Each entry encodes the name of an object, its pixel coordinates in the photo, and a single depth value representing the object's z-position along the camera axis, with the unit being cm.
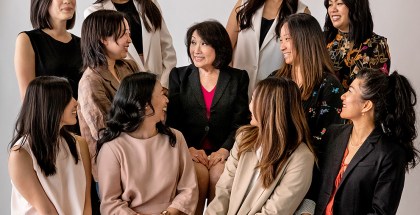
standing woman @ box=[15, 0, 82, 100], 304
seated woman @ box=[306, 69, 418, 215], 255
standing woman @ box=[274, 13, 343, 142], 289
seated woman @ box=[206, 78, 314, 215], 264
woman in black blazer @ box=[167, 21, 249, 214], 308
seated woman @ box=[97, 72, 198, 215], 271
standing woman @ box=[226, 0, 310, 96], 329
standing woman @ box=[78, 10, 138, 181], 284
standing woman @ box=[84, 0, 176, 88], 329
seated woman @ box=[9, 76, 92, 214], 258
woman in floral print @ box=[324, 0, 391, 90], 306
